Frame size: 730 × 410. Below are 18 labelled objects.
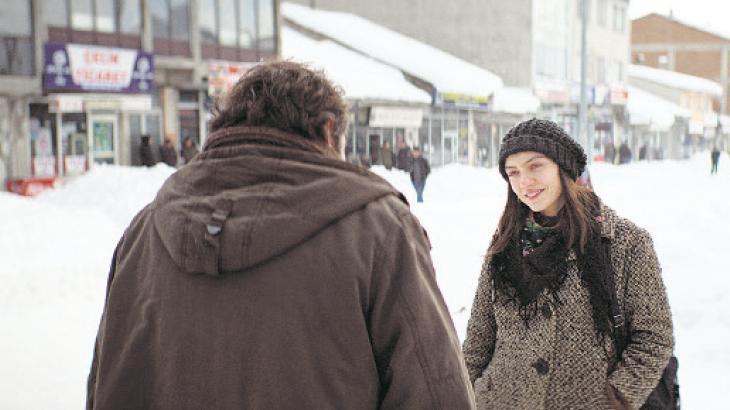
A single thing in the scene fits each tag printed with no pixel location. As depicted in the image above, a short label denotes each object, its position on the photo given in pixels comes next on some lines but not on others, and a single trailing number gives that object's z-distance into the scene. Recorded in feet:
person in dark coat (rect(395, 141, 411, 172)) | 88.94
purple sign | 66.85
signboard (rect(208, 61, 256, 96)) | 81.25
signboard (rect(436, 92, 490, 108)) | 104.68
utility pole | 78.23
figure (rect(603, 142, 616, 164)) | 145.07
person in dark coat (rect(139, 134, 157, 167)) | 74.64
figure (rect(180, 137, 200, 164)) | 77.92
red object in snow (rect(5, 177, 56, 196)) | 64.85
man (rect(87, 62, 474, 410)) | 5.80
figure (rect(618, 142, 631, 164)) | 131.44
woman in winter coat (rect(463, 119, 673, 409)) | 8.82
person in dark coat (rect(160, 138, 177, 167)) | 75.41
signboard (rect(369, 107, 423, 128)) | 94.99
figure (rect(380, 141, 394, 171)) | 94.38
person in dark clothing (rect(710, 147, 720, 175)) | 115.03
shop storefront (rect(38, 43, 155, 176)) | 67.87
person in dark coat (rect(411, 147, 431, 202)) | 67.15
